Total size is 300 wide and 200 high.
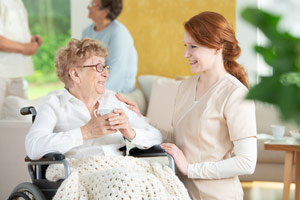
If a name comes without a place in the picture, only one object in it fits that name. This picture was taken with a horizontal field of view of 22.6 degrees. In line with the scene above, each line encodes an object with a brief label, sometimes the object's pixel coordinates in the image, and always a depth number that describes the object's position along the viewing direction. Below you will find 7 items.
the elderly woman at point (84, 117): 2.95
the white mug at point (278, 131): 5.24
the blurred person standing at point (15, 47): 7.44
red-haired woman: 2.92
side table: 4.86
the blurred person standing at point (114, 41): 6.96
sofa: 5.00
